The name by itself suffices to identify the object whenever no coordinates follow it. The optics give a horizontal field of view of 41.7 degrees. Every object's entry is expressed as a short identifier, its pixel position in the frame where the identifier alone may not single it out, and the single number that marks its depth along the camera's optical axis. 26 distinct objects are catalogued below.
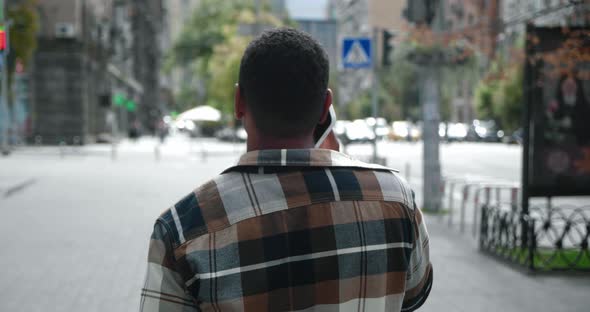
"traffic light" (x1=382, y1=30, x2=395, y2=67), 13.07
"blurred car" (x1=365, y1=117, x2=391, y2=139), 66.99
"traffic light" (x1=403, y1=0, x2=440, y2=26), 11.66
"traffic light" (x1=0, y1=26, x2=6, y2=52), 16.41
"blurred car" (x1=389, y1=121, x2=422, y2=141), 64.44
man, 1.68
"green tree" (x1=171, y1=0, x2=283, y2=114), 70.81
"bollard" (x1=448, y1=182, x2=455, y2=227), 11.16
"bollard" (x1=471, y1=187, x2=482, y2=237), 9.95
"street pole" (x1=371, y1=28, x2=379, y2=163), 14.30
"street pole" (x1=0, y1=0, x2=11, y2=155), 31.58
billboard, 8.31
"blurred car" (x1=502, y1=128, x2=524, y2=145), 55.44
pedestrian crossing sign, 14.43
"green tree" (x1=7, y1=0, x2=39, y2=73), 35.31
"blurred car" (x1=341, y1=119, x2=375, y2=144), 57.64
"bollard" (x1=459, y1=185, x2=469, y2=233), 10.63
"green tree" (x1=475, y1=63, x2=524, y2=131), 57.25
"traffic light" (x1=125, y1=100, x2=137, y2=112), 66.38
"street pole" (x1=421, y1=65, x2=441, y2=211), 12.58
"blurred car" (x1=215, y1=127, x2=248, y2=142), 64.84
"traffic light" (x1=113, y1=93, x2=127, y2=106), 61.09
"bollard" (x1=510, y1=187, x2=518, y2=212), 9.95
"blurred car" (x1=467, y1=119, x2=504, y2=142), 63.31
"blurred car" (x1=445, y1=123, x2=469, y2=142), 64.55
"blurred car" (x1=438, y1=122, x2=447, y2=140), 63.00
